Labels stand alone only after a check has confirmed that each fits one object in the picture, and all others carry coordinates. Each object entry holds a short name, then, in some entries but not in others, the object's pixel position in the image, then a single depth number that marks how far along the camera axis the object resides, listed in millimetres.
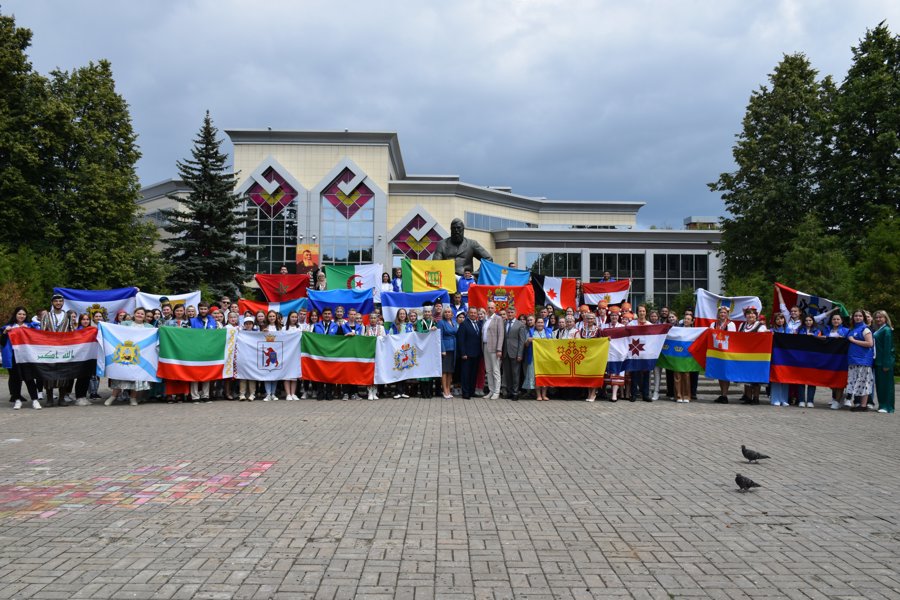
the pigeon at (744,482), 6512
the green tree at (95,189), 36688
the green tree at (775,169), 36656
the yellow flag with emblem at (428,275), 19875
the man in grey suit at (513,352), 15374
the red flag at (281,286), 20047
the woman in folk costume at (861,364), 14047
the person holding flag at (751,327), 15102
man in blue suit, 15555
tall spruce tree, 40125
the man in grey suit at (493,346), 15594
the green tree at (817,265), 28869
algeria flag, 20422
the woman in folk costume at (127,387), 14000
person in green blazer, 13852
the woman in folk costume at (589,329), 15669
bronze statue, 21172
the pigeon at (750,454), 7848
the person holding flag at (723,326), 15445
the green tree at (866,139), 31953
